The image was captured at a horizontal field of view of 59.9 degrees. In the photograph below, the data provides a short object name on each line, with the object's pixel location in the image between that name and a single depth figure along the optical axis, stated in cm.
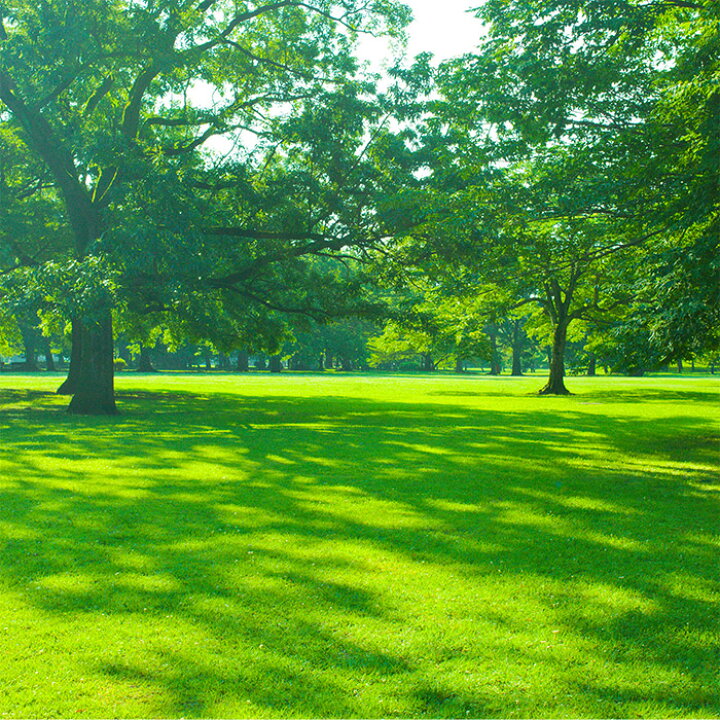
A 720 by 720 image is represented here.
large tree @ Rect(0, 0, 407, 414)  1814
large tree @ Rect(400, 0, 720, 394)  1091
